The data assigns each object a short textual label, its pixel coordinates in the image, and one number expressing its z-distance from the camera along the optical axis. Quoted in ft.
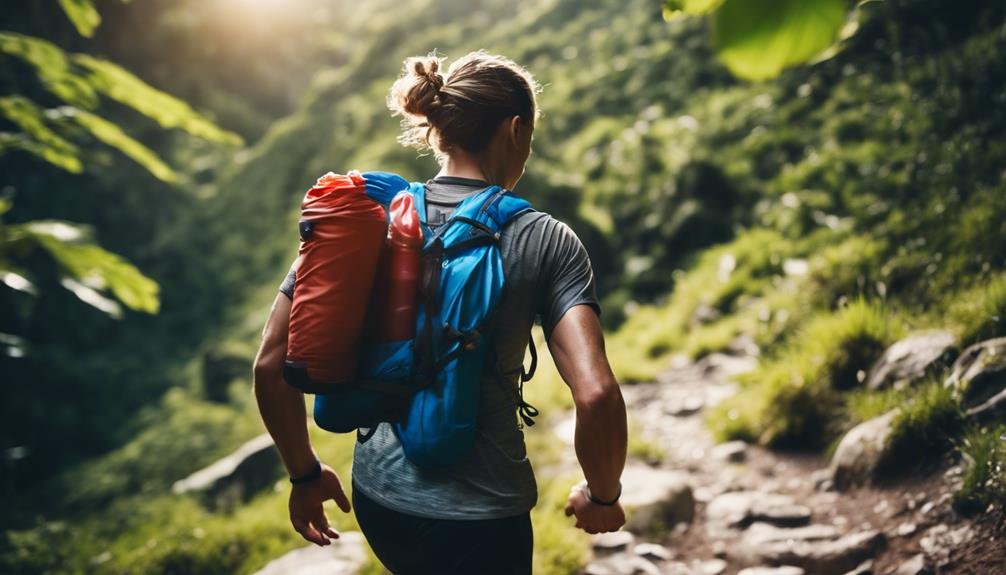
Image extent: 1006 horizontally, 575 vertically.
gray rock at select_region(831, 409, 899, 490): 11.80
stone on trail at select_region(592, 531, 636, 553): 12.43
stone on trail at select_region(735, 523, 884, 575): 10.40
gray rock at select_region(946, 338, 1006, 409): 10.99
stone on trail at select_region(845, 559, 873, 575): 10.01
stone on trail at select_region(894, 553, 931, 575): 9.27
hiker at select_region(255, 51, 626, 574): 5.35
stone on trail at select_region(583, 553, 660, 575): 11.57
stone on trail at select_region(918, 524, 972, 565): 9.32
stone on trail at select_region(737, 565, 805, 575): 10.58
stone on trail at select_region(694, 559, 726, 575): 11.59
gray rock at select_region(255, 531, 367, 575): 12.34
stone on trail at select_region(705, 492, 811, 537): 12.17
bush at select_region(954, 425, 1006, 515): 9.36
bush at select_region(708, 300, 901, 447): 14.44
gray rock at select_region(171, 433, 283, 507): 18.85
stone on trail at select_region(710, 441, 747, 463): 15.17
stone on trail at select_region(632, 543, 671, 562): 12.11
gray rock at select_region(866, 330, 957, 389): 12.50
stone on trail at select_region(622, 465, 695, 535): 12.92
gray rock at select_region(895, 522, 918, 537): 10.23
